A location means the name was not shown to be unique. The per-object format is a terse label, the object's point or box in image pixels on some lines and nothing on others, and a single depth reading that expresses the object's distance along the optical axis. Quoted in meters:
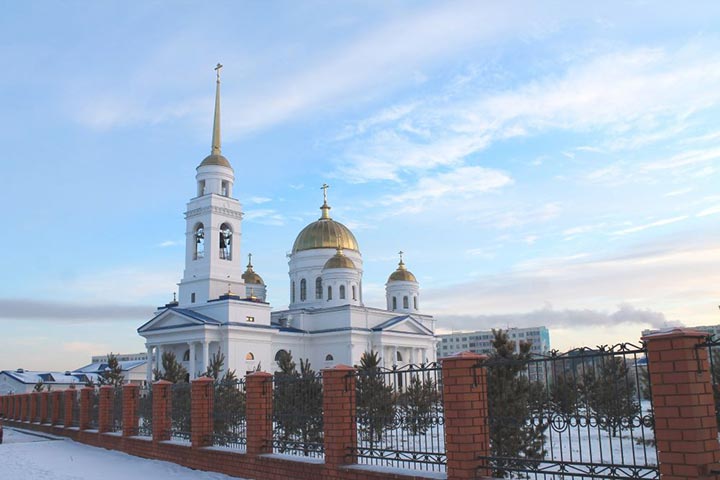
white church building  41.06
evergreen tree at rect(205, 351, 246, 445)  12.15
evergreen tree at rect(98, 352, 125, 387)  38.44
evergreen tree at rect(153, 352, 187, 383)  30.07
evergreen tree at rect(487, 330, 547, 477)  8.91
